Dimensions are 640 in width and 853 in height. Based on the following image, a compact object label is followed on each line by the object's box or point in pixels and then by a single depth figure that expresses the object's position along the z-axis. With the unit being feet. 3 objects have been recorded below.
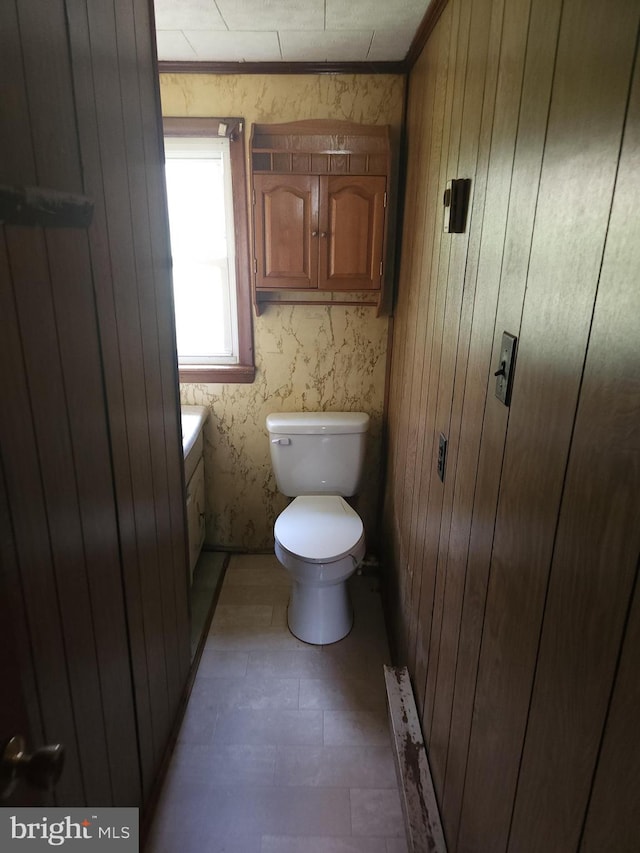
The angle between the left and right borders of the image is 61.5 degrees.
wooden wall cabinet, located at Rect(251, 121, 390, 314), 6.88
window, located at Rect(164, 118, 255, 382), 7.31
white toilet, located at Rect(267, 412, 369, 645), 6.75
